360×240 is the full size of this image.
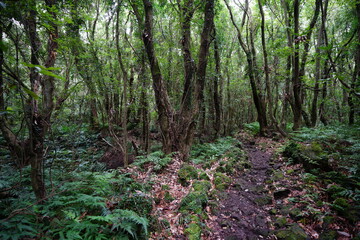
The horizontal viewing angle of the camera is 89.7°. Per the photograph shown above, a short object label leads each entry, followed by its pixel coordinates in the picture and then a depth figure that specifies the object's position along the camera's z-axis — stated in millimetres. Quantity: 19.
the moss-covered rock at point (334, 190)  3772
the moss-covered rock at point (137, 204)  3307
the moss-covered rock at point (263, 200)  4441
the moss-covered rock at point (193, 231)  3199
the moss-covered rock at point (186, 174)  5124
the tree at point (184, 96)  6516
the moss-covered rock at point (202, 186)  4568
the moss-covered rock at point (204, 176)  5320
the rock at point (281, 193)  4505
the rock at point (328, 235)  3046
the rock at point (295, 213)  3656
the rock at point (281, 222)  3600
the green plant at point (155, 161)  5449
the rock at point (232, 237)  3365
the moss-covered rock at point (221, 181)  5004
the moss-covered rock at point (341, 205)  3367
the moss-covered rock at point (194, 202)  3840
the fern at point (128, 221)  2592
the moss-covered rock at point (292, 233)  3184
